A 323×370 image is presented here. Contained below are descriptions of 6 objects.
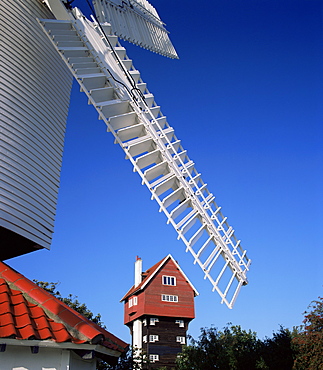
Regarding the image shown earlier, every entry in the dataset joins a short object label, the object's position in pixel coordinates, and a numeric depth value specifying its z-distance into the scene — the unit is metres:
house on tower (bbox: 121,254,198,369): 27.77
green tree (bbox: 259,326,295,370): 18.75
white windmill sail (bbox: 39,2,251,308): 7.73
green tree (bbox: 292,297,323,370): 14.96
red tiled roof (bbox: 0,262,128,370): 4.89
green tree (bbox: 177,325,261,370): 19.03
